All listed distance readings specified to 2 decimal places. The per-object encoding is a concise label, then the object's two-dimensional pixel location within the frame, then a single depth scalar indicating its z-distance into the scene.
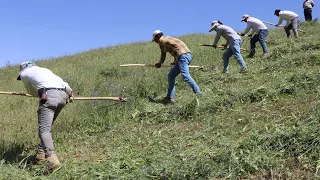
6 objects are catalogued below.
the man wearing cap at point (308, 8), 15.36
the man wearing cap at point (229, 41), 8.43
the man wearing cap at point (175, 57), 6.71
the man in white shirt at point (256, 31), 10.08
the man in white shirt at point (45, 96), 4.34
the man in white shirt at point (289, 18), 11.96
